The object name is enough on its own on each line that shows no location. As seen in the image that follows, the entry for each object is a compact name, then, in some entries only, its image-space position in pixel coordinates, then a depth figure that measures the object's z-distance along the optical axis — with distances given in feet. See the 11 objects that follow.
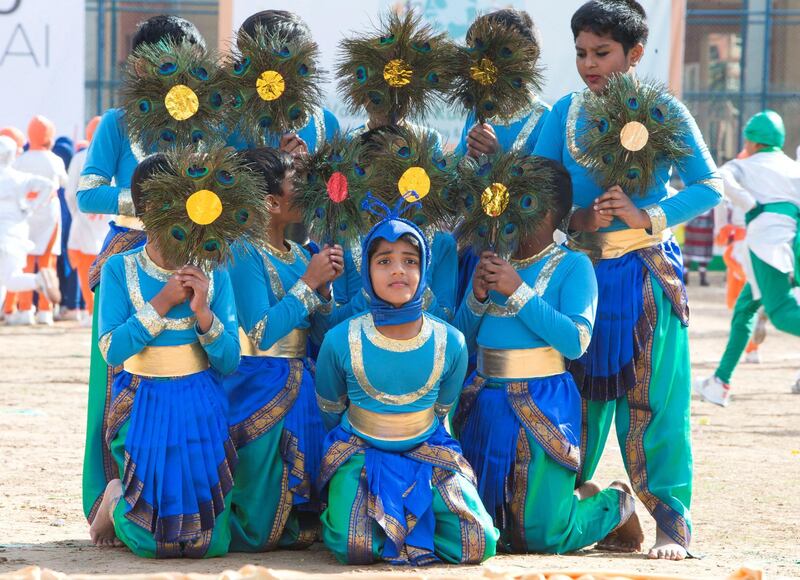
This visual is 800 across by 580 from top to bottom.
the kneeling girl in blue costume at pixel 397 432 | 25.20
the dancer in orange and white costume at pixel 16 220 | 72.40
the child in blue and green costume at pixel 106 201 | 28.62
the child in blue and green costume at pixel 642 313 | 27.31
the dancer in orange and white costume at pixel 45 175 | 76.11
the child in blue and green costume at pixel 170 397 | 25.43
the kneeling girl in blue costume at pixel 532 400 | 26.52
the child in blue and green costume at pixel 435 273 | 27.67
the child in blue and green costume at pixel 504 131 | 28.37
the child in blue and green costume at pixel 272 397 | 26.81
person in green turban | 52.81
